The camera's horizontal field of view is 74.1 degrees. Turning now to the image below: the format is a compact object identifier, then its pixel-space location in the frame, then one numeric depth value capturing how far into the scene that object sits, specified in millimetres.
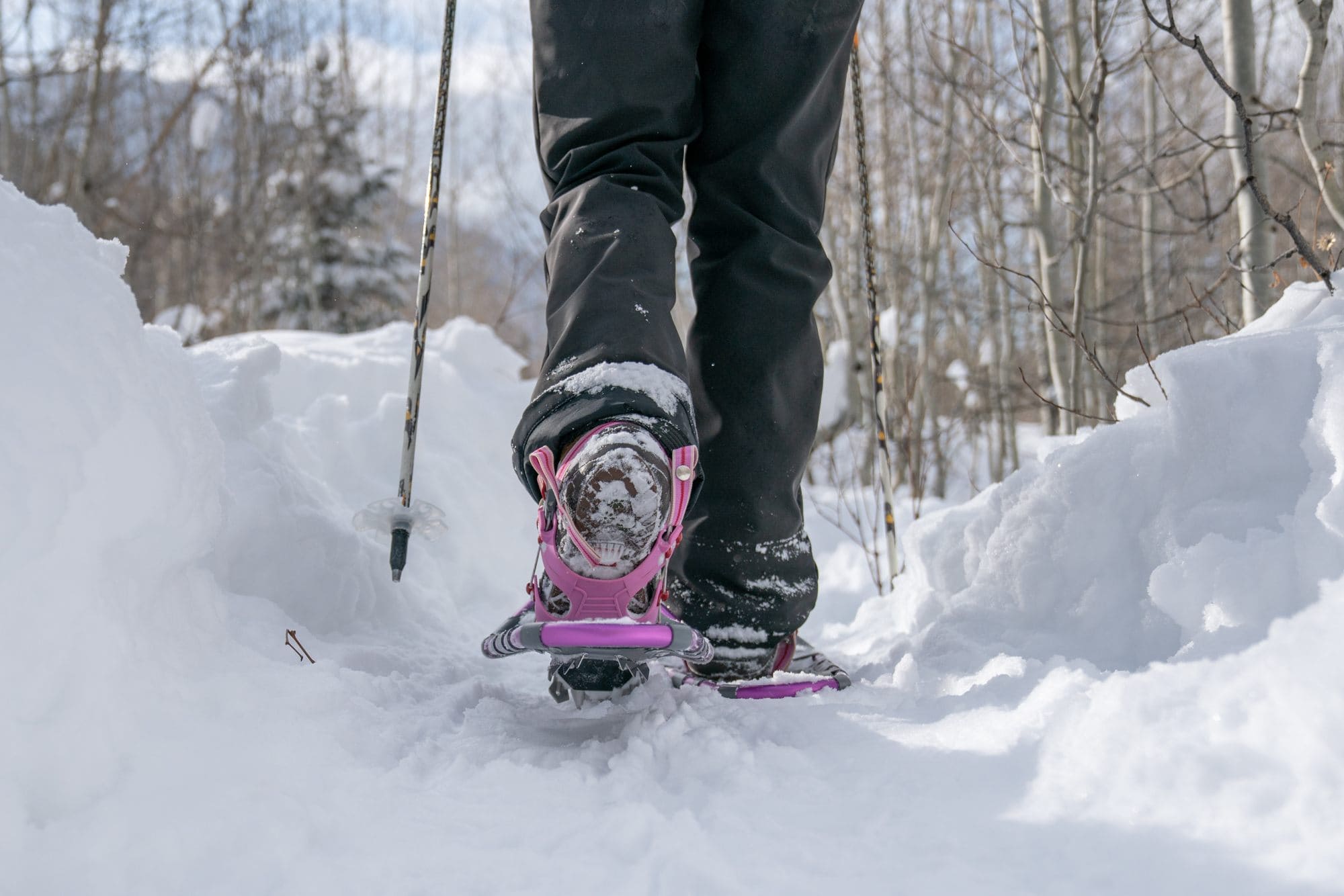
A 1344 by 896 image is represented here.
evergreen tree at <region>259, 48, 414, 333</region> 13102
